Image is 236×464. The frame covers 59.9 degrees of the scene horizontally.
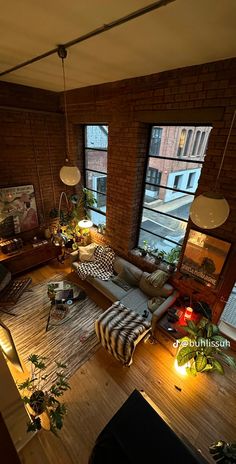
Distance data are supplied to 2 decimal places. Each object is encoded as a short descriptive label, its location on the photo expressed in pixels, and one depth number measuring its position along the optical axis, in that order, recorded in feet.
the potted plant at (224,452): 5.52
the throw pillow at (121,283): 12.73
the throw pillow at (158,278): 11.45
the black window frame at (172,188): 9.79
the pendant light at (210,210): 6.69
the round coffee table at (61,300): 11.82
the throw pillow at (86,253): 14.95
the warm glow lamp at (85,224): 14.52
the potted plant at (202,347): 8.45
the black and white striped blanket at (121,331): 9.16
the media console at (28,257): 14.13
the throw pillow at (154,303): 11.18
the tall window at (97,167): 14.62
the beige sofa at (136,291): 11.01
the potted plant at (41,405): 6.27
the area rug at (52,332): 10.04
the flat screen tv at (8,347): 6.71
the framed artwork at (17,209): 14.17
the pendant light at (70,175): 9.47
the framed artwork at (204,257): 9.25
